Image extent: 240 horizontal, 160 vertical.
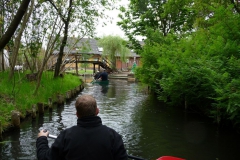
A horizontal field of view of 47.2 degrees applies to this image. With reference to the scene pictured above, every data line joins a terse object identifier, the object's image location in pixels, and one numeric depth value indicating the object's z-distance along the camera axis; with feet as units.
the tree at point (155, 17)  83.21
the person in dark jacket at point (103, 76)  92.60
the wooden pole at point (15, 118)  28.50
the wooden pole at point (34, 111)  34.52
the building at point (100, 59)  142.20
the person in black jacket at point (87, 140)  8.65
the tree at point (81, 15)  48.46
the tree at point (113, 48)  158.71
